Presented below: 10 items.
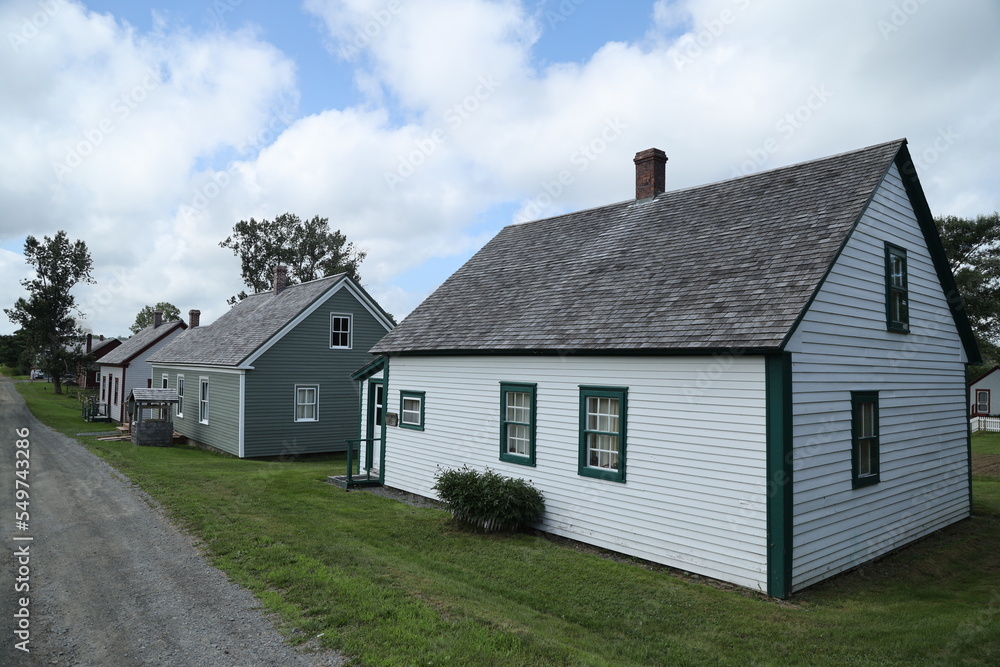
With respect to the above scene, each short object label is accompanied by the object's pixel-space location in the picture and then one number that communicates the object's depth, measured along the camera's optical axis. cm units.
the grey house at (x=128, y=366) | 3606
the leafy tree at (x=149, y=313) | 9362
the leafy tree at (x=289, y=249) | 4856
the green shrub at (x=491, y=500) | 1129
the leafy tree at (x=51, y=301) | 4812
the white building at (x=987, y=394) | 4544
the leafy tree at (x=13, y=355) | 10050
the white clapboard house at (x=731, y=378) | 889
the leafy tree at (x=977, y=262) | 3897
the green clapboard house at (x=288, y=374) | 2262
